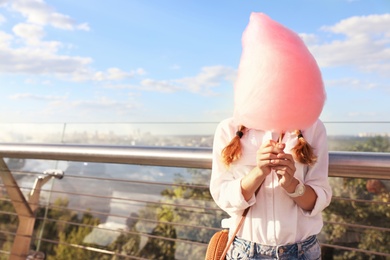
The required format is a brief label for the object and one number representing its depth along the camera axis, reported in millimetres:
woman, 1116
